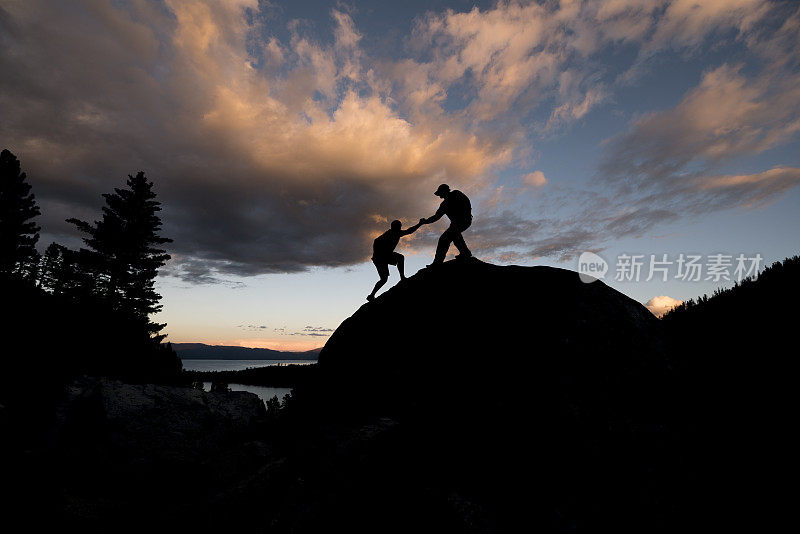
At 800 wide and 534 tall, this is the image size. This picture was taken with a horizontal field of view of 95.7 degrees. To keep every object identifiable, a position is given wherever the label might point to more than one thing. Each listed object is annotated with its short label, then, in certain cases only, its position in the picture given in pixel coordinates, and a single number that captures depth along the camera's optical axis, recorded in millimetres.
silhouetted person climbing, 8539
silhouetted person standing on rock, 7992
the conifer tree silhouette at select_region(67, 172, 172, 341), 29031
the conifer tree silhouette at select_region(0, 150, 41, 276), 29938
